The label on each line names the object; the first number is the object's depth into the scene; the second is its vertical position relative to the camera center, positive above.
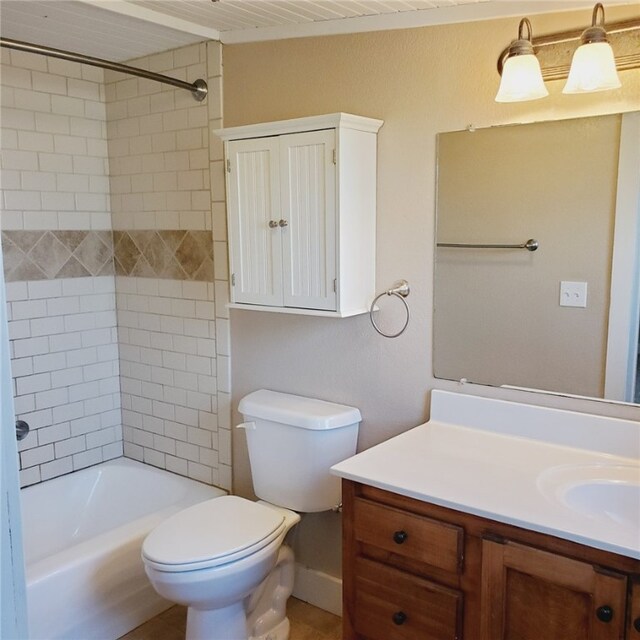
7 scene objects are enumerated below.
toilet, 2.00 -0.97
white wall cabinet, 2.10 +0.09
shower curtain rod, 2.08 +0.62
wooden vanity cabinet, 1.41 -0.83
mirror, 1.79 -0.06
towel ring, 2.19 -0.20
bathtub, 2.20 -1.21
